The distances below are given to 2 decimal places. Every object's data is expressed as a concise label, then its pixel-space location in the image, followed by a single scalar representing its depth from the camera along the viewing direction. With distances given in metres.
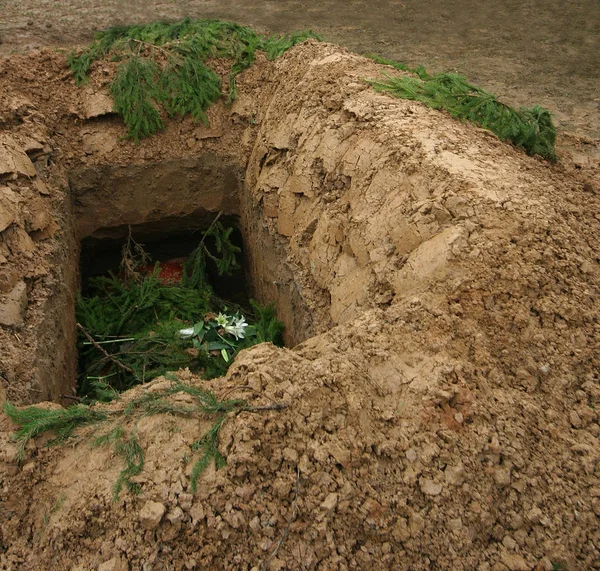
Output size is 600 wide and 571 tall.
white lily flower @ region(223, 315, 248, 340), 5.64
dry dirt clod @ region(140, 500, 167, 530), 2.76
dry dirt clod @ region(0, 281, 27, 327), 4.42
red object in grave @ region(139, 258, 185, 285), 7.08
